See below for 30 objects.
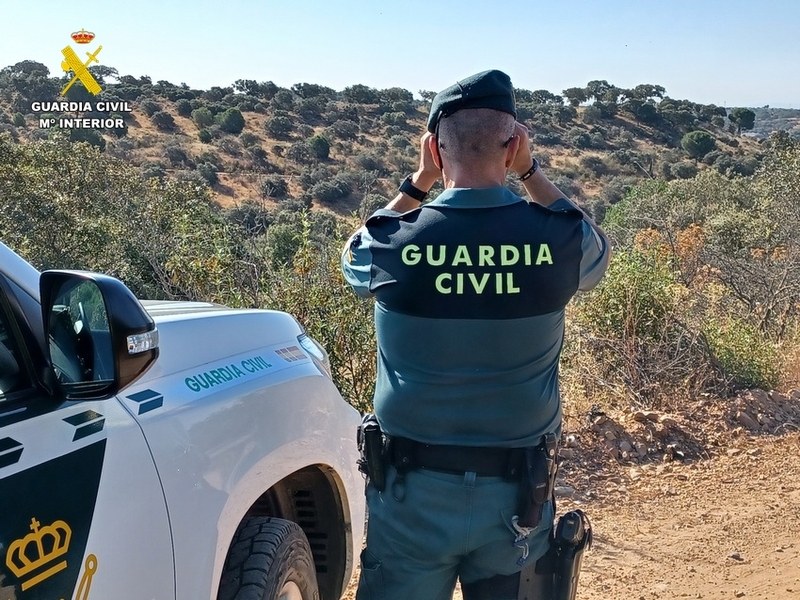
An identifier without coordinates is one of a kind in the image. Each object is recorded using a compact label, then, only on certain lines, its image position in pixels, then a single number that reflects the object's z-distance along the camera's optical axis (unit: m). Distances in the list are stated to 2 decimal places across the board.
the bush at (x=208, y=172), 27.34
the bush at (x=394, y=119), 39.25
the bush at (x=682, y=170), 32.98
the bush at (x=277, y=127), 35.97
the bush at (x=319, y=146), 32.44
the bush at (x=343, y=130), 36.06
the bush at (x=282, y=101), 40.87
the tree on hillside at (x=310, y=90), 45.97
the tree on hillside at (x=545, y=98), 48.84
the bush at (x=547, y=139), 37.22
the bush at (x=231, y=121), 35.00
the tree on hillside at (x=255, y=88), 45.66
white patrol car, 1.54
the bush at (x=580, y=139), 37.97
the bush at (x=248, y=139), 33.08
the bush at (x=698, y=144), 37.75
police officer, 1.92
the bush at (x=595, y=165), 33.88
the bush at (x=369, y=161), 30.23
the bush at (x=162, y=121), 34.38
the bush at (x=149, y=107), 35.47
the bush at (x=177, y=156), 28.95
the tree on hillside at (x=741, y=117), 48.06
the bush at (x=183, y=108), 37.44
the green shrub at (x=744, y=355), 6.70
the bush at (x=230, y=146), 31.95
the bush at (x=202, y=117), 35.62
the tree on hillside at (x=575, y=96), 48.44
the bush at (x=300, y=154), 32.09
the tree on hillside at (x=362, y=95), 45.66
